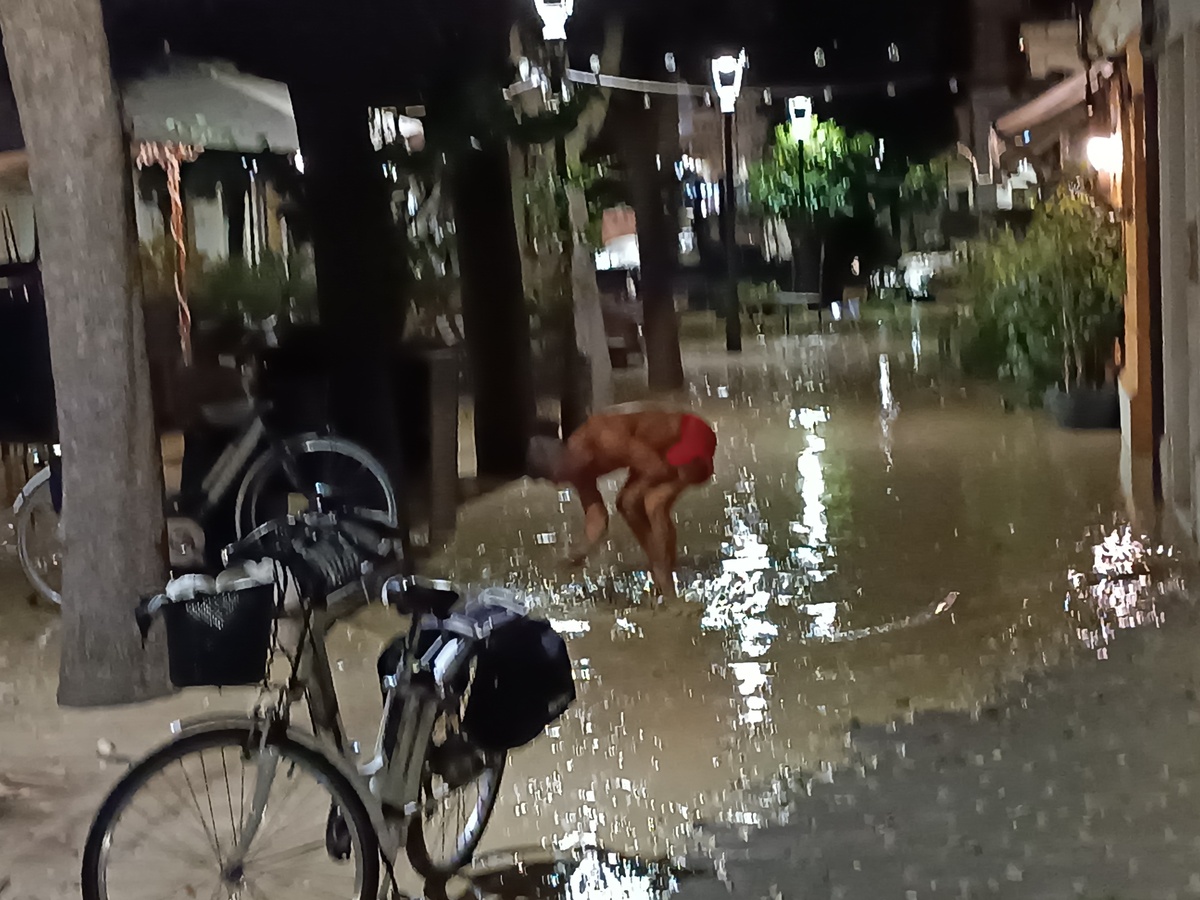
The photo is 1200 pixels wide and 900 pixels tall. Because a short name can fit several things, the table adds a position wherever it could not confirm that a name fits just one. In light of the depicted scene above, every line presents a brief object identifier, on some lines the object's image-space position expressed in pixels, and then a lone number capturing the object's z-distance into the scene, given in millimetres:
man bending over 7375
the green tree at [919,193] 33781
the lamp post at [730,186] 18547
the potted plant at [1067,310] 12070
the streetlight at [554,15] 11125
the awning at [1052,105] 13485
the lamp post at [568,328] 13273
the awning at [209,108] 9180
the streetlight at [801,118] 32281
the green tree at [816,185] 31969
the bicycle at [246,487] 7555
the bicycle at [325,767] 3643
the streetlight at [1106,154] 12070
